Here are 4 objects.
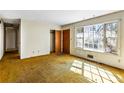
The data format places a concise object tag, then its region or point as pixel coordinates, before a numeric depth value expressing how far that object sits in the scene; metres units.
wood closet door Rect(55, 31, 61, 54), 6.29
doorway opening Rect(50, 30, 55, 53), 6.43
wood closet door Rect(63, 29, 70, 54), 5.75
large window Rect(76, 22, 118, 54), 3.34
